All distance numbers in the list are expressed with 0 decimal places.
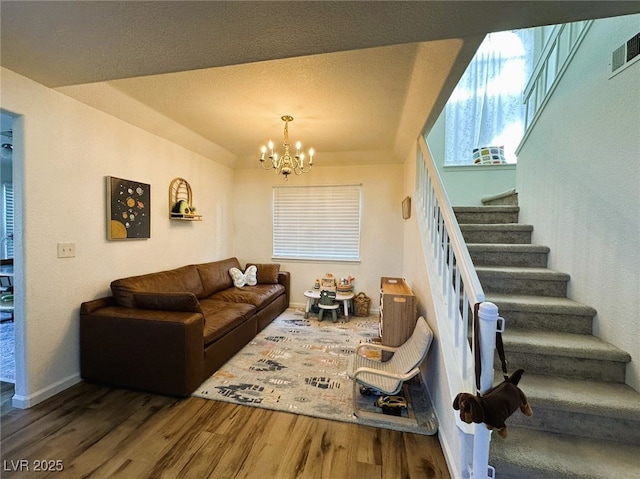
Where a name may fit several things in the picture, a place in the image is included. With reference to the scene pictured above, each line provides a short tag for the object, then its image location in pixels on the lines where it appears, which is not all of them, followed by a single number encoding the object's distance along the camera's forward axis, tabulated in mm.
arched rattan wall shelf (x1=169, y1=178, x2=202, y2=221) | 3430
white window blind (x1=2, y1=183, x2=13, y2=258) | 5176
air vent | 1564
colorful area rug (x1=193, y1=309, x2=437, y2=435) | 1995
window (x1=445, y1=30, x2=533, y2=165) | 3973
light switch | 2178
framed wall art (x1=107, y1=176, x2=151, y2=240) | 2588
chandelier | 2757
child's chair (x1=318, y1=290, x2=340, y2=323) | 3979
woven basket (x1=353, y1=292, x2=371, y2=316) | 4246
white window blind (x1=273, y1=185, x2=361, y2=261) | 4508
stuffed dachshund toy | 1017
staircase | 1260
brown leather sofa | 2090
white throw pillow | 4154
